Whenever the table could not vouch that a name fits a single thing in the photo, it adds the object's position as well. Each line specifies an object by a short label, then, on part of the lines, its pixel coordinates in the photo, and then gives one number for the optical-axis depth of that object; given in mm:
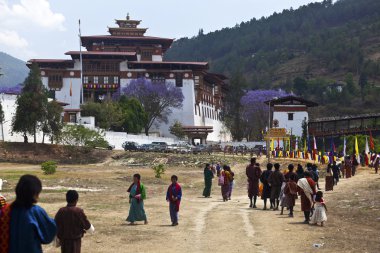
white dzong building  101750
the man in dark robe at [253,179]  22844
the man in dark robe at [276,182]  21734
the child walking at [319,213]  17359
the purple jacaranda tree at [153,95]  94469
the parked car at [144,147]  72350
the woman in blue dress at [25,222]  7086
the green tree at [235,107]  106875
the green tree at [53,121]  64562
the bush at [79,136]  66688
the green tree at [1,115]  61562
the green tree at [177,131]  93688
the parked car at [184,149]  70719
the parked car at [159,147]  72138
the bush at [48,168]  41125
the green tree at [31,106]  62781
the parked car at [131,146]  73500
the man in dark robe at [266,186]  22172
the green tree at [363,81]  139612
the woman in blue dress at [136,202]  16906
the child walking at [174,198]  17297
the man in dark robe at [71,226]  10148
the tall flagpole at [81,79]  95875
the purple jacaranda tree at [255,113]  103438
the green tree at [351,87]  136375
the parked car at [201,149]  71962
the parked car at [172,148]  71419
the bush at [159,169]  41178
